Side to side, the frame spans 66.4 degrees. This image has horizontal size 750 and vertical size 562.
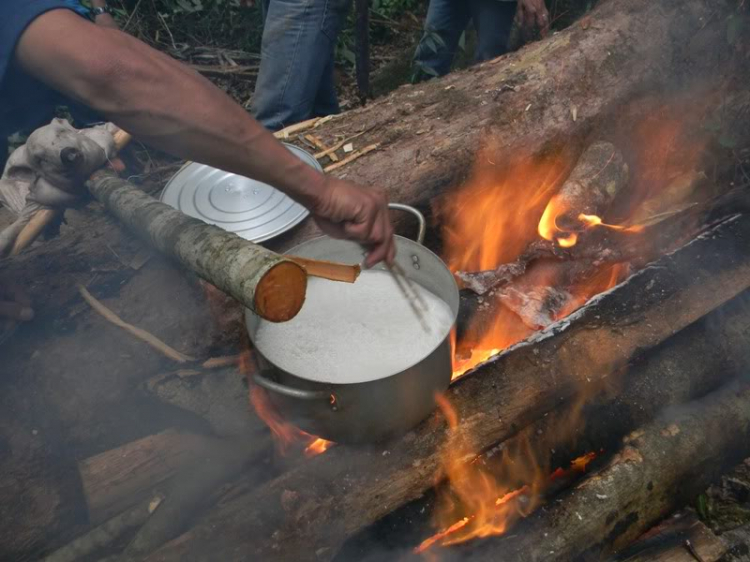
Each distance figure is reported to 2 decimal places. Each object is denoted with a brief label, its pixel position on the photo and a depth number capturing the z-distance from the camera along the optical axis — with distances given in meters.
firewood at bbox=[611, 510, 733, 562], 2.07
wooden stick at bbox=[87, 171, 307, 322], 1.61
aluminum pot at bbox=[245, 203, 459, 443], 1.85
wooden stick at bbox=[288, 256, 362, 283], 1.80
